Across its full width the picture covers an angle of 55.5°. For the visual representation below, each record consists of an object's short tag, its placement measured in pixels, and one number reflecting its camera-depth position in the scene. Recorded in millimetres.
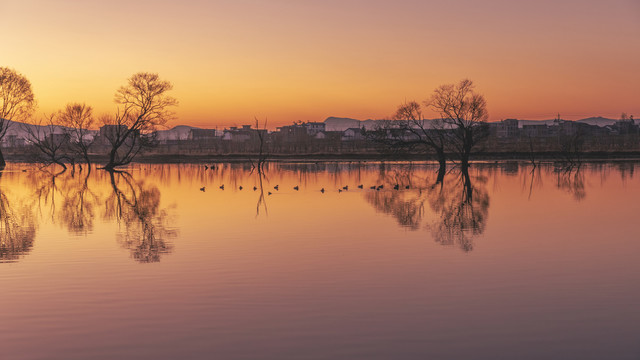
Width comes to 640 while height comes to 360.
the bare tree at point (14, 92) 80812
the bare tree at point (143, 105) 76938
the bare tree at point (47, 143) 84938
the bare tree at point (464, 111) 65688
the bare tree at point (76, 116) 90625
